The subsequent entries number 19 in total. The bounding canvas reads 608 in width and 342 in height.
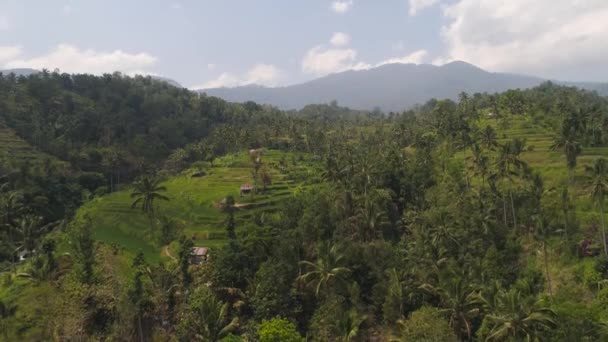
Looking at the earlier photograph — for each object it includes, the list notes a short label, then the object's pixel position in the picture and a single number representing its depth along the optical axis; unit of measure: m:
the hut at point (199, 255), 59.88
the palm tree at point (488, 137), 76.44
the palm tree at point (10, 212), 70.19
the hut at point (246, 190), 86.44
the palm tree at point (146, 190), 66.56
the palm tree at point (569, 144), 60.48
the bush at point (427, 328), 38.12
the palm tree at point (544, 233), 53.88
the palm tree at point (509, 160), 65.00
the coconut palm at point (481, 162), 70.59
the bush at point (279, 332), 38.81
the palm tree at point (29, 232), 65.81
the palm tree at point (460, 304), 43.06
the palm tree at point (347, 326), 44.31
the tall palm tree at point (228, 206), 73.62
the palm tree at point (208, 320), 42.35
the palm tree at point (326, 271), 50.69
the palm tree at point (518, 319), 35.31
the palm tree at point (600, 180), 50.69
